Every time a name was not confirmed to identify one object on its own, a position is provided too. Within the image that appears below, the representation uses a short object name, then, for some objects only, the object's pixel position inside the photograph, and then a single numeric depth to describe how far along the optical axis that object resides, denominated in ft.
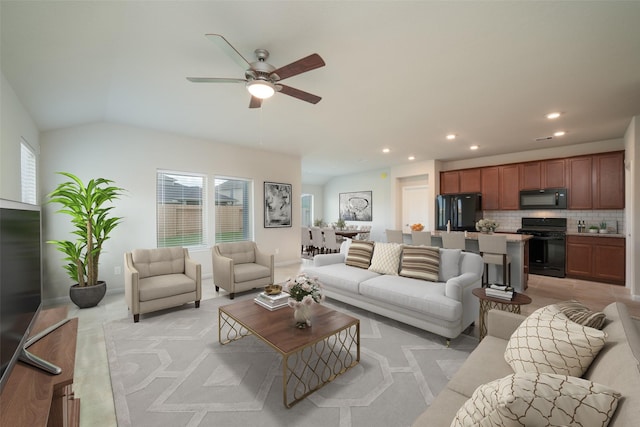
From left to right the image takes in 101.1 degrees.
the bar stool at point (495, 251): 13.52
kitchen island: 14.07
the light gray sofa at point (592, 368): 2.59
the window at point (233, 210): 17.66
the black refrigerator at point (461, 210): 20.67
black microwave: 17.80
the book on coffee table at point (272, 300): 8.49
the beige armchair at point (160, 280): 10.28
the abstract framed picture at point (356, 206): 29.26
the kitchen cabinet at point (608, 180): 15.88
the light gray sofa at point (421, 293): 8.36
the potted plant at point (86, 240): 11.26
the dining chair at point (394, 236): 17.19
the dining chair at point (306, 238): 27.30
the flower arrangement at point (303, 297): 7.12
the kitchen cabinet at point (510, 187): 19.65
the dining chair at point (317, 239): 25.48
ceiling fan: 6.27
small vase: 7.18
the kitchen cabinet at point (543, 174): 17.94
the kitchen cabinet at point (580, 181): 16.93
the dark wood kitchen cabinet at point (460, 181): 21.58
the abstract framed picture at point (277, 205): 19.67
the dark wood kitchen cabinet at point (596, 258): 15.46
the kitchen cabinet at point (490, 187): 20.54
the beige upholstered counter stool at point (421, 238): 15.65
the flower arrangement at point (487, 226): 15.65
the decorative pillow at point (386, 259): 11.51
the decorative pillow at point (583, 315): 4.53
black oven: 17.31
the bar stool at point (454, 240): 14.61
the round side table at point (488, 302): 7.59
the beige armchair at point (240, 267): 12.84
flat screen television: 3.17
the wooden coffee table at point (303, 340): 6.33
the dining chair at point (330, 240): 24.22
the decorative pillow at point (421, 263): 10.37
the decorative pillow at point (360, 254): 12.54
